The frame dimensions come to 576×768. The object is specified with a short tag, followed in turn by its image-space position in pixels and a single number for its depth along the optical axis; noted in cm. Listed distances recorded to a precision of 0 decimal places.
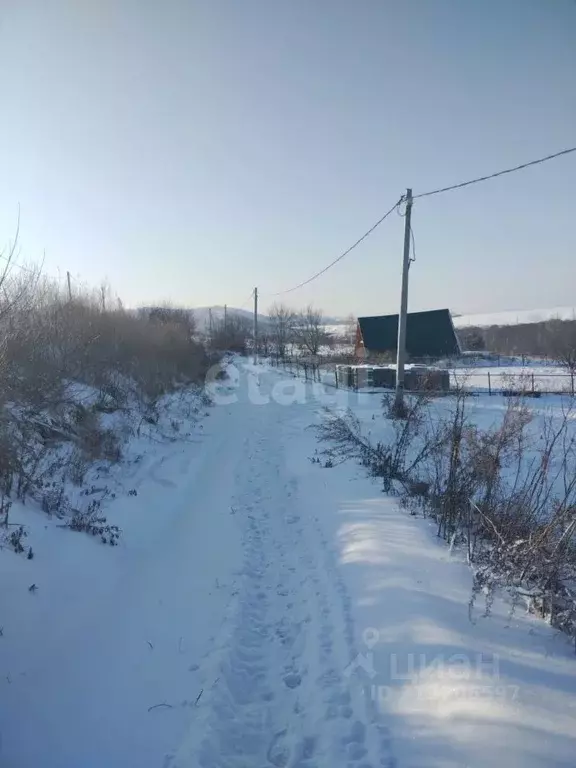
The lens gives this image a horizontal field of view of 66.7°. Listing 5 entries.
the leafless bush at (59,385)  539
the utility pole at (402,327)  1127
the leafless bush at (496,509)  343
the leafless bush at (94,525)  491
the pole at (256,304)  3860
